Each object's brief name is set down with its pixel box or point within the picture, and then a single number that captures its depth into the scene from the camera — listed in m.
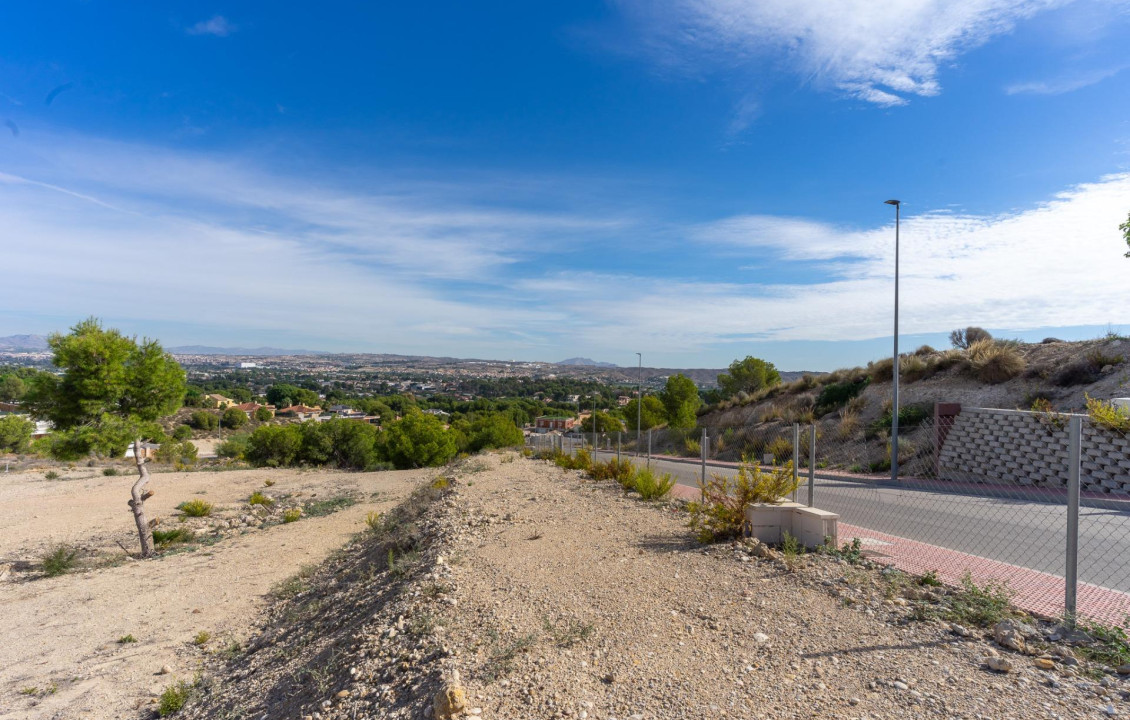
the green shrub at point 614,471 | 14.33
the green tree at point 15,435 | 42.50
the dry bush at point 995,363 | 23.61
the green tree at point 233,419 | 72.00
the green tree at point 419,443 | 32.19
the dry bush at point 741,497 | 8.06
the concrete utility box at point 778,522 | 7.67
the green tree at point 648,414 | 45.41
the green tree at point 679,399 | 43.91
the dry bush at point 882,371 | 29.58
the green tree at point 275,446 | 34.41
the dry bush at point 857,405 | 27.95
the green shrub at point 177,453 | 39.00
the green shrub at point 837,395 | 30.25
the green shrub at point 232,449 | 41.18
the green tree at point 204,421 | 70.19
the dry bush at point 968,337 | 29.80
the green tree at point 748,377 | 48.59
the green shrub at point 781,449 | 17.06
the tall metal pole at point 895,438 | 16.36
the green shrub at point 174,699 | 5.88
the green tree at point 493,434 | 36.12
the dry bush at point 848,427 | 23.89
